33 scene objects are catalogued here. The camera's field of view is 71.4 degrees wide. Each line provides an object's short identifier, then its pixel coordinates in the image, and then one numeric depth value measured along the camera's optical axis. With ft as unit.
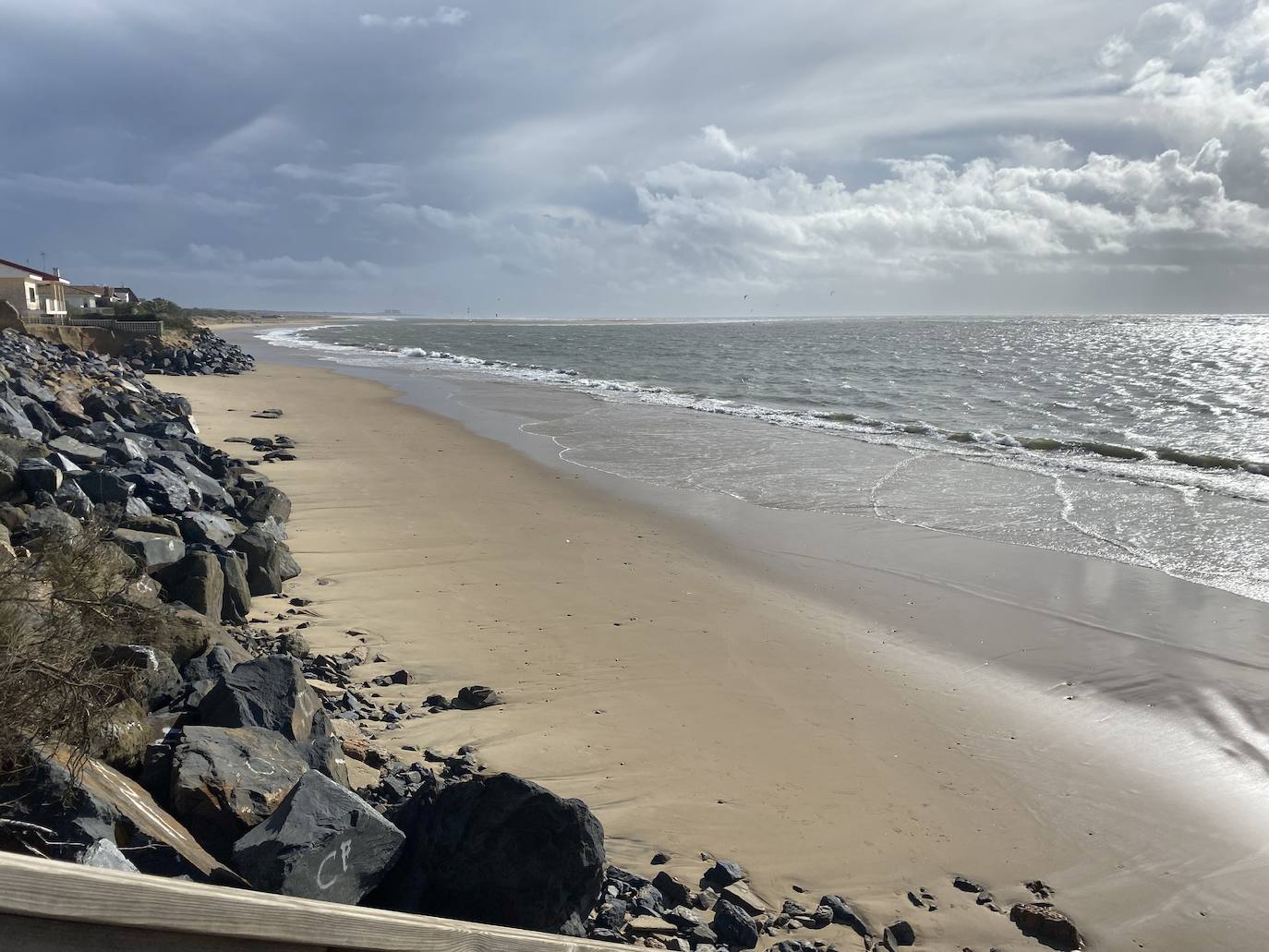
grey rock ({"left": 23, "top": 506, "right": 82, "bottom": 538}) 20.76
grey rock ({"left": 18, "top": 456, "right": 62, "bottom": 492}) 24.93
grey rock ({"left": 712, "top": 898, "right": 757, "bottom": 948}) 12.72
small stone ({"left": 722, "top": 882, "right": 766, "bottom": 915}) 13.74
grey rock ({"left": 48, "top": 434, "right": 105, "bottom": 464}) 32.63
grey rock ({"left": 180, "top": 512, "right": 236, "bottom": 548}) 26.08
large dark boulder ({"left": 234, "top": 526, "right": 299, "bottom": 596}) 26.30
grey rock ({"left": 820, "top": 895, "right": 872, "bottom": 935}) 13.71
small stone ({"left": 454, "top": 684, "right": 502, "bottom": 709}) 20.30
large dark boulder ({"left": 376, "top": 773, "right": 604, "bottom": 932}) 11.27
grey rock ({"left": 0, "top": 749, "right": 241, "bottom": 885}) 9.46
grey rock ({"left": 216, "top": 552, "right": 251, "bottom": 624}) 23.04
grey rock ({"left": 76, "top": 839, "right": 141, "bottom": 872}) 8.61
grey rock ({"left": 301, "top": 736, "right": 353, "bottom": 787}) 13.80
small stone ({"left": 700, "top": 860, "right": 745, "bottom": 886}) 14.24
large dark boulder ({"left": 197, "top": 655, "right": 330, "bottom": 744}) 14.02
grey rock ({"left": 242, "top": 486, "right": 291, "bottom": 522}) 33.40
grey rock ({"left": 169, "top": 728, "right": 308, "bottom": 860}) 11.40
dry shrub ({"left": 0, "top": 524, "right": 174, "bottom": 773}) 10.27
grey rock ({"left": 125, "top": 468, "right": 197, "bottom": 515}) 28.66
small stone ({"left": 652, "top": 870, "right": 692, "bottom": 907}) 13.57
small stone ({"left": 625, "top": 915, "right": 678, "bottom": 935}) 12.56
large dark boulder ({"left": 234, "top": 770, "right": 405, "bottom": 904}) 10.25
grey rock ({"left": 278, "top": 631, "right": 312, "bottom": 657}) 21.30
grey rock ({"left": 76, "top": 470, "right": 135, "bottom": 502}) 27.40
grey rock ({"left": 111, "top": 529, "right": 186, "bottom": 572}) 21.91
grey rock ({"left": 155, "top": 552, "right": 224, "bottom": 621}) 21.31
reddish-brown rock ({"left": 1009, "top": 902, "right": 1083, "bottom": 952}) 13.89
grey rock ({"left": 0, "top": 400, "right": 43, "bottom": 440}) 34.57
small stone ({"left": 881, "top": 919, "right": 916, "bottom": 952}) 13.51
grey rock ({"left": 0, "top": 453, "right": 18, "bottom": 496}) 23.95
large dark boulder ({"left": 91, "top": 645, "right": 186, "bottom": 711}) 14.11
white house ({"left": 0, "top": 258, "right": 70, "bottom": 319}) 131.75
